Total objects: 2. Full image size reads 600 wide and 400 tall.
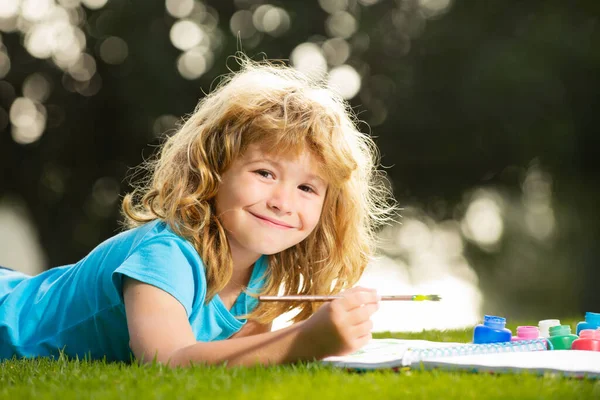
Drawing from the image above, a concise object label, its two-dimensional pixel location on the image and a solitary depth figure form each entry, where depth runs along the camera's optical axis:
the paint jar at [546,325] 2.99
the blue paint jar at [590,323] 3.06
